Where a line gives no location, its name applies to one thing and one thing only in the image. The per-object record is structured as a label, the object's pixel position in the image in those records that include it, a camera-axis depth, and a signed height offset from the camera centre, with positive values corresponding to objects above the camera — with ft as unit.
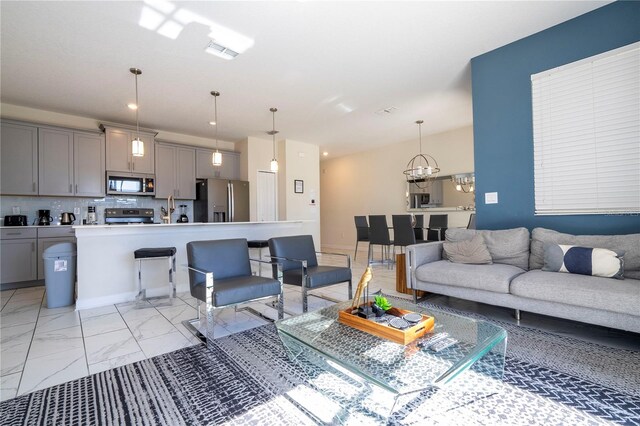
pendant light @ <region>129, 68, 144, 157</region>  11.94 +3.08
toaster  15.03 +0.16
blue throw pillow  7.66 -1.38
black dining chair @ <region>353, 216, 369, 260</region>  21.35 -0.97
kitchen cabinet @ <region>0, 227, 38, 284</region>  14.16 -1.59
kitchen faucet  14.08 +0.12
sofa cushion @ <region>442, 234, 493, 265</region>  9.89 -1.35
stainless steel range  17.46 +0.29
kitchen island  10.96 -1.53
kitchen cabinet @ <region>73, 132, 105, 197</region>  16.14 +3.19
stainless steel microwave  17.10 +2.21
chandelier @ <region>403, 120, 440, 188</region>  21.38 +3.37
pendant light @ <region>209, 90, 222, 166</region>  14.15 +5.98
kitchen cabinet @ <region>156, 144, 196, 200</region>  18.72 +3.13
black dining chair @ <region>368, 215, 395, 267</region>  18.61 -1.05
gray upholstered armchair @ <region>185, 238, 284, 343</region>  7.62 -1.86
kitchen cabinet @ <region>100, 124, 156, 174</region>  16.99 +4.11
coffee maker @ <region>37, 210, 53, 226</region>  15.74 +0.24
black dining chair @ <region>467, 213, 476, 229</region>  17.34 -0.58
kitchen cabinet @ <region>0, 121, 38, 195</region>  14.42 +3.20
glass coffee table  4.07 -2.25
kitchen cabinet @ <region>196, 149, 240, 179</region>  20.45 +3.78
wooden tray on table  5.13 -2.10
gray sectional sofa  6.79 -1.87
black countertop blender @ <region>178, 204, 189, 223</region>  19.99 +0.29
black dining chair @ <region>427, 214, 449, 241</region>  18.53 -0.86
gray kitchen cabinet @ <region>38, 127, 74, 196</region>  15.25 +3.20
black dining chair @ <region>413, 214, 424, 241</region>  19.77 -0.89
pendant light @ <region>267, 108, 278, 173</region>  16.14 +5.92
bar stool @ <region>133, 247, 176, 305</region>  11.00 -1.46
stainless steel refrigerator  19.44 +1.19
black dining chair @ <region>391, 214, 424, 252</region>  16.89 -0.98
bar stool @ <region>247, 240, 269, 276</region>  14.20 -1.28
